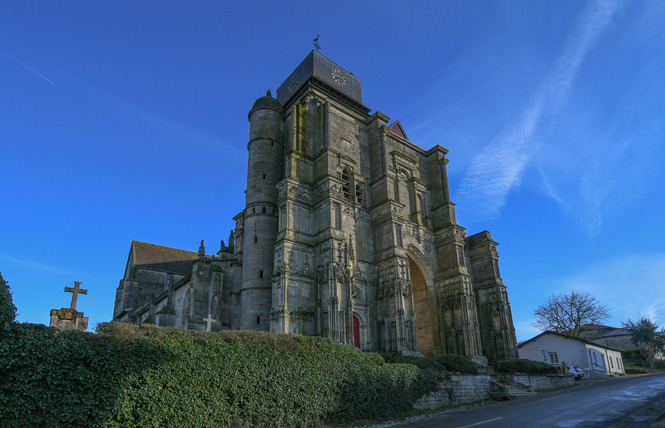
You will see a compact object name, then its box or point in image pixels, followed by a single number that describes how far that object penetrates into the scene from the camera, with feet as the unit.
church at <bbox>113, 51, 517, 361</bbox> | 74.28
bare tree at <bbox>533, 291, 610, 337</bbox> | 149.18
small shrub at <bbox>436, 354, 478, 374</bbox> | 66.39
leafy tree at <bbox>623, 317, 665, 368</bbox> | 152.32
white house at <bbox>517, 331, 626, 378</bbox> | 116.26
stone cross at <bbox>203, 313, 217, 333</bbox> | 57.11
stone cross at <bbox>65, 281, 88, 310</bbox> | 56.18
